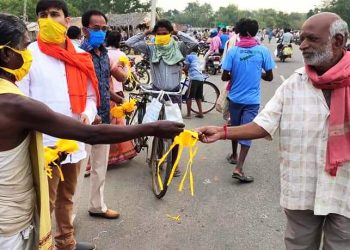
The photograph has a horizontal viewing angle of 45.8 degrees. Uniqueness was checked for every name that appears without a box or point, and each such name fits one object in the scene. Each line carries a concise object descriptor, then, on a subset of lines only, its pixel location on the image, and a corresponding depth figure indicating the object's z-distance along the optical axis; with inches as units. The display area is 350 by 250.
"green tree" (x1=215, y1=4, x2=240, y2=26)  4572.8
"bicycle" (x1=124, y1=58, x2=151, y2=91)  551.8
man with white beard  93.7
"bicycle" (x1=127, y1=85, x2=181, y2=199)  186.2
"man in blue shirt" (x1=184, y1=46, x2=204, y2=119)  348.8
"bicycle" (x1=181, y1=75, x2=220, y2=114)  384.2
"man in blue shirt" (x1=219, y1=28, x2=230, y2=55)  658.2
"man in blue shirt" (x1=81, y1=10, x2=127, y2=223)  154.3
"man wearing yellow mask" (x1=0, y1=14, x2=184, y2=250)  74.1
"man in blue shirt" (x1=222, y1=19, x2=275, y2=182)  214.1
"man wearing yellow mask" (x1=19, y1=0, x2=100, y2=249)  115.7
